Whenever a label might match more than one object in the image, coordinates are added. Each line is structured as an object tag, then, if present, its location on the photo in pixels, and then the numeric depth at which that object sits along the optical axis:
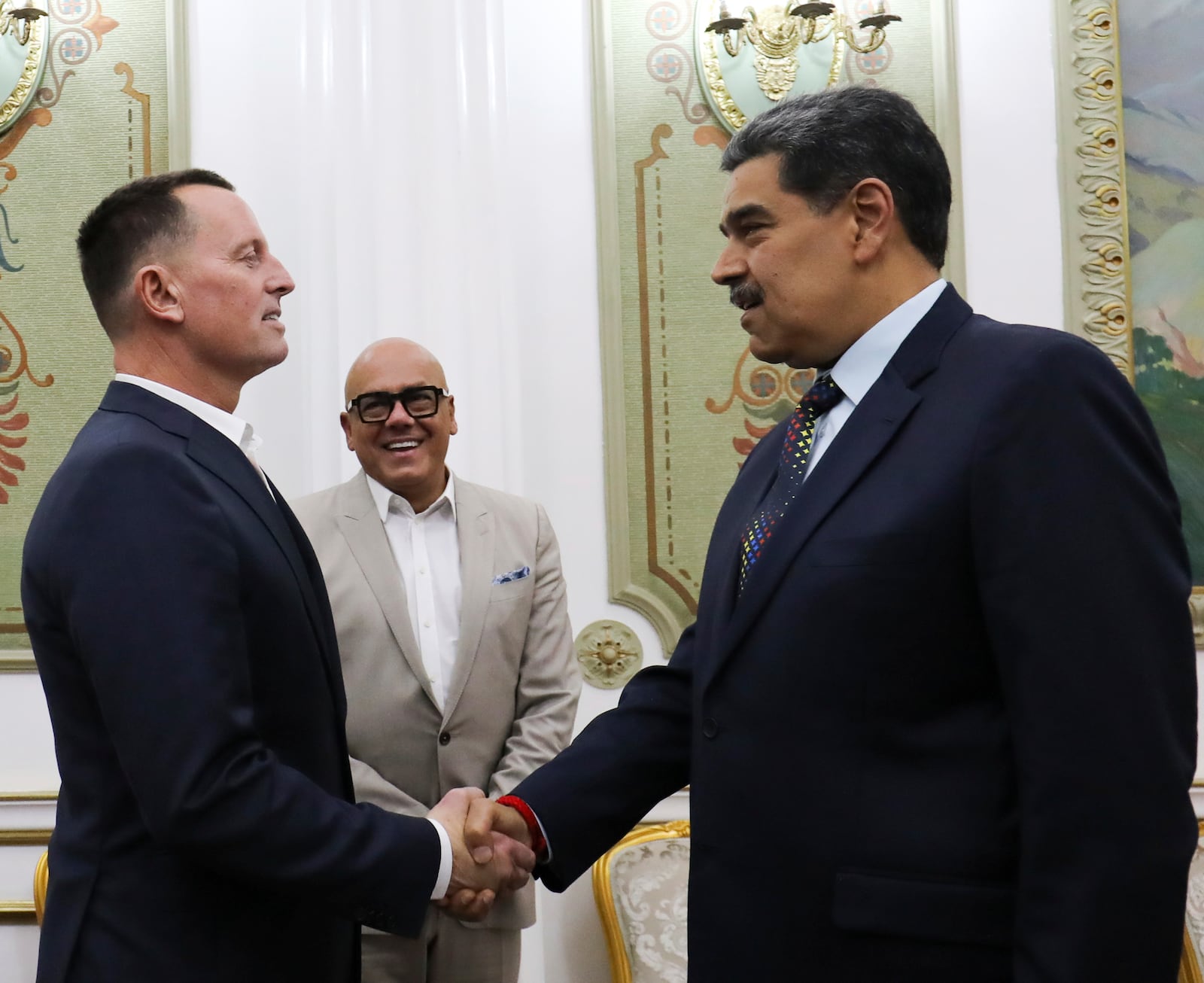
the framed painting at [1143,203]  4.05
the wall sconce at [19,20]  3.64
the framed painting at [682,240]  3.96
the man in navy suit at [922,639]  1.35
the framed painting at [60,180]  3.95
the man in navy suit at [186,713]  1.54
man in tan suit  2.81
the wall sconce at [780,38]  4.02
